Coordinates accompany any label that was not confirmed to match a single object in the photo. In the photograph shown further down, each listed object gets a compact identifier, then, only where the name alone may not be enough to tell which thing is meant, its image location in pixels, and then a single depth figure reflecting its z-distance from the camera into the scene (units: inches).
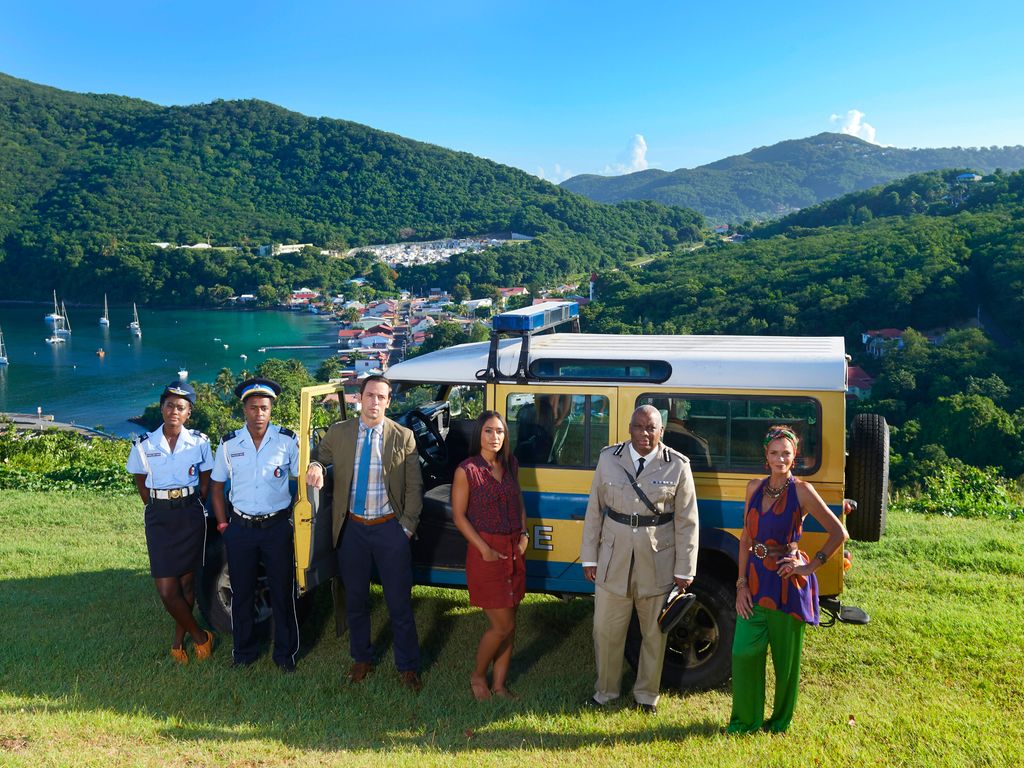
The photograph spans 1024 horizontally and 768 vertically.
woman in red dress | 167.9
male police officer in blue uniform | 183.9
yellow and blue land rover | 174.7
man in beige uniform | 160.2
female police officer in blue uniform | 189.0
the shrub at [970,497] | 345.4
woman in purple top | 149.9
